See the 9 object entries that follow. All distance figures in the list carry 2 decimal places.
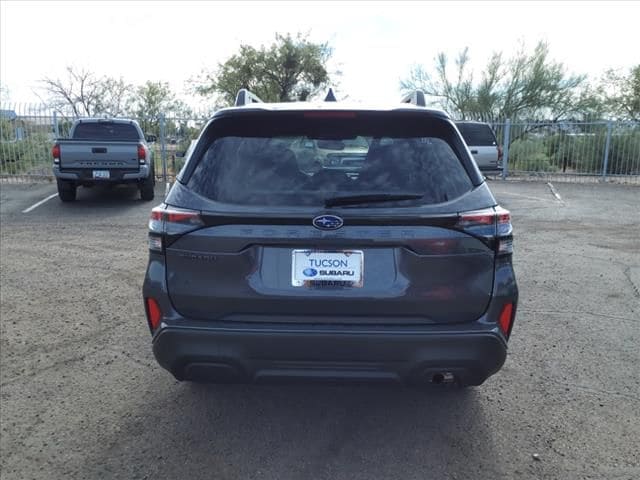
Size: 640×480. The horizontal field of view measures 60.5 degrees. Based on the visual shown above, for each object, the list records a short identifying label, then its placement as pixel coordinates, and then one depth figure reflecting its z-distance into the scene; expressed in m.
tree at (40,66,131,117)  36.25
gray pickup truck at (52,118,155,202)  11.74
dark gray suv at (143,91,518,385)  2.62
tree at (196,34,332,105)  32.50
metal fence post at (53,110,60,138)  16.38
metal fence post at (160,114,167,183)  16.86
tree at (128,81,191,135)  37.47
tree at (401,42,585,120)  27.80
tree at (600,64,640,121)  29.84
